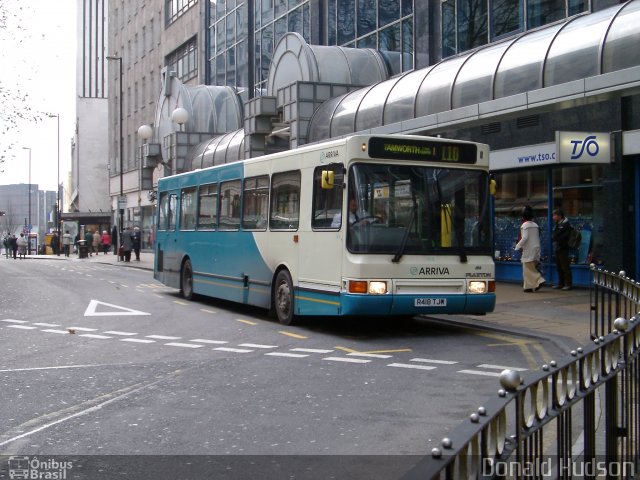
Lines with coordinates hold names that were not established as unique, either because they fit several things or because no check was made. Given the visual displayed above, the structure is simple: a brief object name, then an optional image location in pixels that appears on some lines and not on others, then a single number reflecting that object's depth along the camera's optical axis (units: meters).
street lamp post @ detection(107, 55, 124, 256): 44.03
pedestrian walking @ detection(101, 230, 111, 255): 61.03
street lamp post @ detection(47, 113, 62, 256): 65.86
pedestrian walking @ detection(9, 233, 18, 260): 57.88
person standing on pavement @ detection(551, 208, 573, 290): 17.89
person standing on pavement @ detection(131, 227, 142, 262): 43.14
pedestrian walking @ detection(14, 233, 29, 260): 57.19
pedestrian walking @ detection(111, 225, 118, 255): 50.17
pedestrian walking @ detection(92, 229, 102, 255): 57.00
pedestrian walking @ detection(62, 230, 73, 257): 59.56
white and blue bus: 11.56
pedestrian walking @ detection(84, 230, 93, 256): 54.20
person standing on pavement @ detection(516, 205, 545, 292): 18.28
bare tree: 24.95
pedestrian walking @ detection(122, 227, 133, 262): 41.66
